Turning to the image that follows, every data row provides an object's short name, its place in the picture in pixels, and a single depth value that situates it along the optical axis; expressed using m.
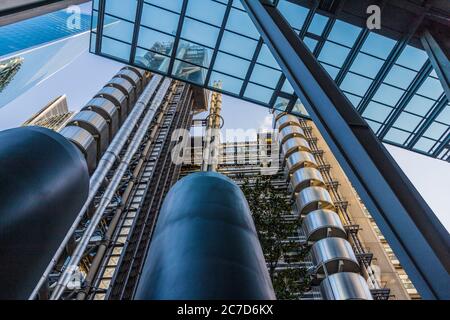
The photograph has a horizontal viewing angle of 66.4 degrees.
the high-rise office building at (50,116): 100.56
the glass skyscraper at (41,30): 58.03
